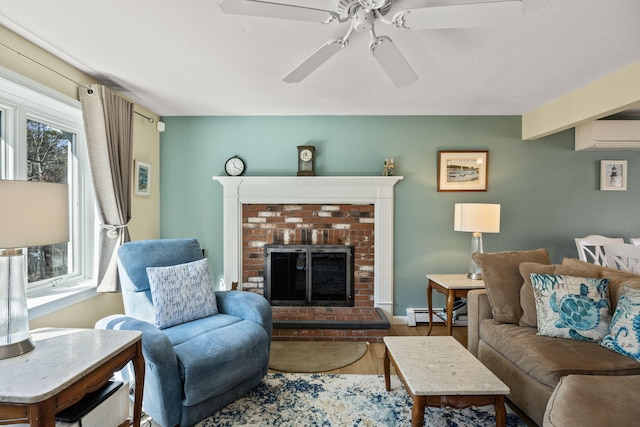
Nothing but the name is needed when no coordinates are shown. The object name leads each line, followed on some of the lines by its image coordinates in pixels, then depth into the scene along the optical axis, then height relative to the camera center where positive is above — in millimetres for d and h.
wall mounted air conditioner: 3125 +778
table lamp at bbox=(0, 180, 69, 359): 1133 -92
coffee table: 1492 -848
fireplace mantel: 3381 +117
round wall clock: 3414 +486
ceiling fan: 1279 +855
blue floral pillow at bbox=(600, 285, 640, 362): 1672 -638
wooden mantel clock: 3367 +548
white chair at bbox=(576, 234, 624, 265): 3136 -342
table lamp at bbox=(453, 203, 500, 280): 2887 -74
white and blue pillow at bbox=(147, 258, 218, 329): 2068 -573
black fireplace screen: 3451 -712
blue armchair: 1647 -782
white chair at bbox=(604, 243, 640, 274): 2678 -404
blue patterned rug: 1854 -1244
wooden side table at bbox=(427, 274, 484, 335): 2758 -668
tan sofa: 1368 -775
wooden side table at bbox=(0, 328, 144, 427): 1054 -605
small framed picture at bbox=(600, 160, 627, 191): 3373 +393
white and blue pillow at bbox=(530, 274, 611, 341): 1857 -588
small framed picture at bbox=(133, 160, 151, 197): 3041 +324
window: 1939 +365
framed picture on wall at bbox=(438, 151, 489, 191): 3393 +446
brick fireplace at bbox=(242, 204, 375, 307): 3469 -237
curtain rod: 1820 +943
